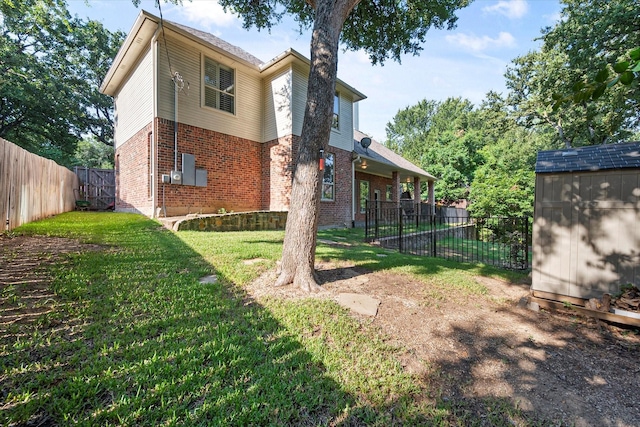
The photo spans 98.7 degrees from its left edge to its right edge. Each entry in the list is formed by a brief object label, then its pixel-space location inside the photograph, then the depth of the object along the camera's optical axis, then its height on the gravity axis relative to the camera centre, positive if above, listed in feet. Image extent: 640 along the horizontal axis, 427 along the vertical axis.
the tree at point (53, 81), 48.53 +25.51
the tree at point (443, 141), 69.97 +29.03
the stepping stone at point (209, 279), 11.60 -2.92
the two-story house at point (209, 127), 26.89 +9.69
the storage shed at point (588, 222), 9.92 -0.37
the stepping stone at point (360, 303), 9.68 -3.40
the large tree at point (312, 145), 11.55 +2.83
